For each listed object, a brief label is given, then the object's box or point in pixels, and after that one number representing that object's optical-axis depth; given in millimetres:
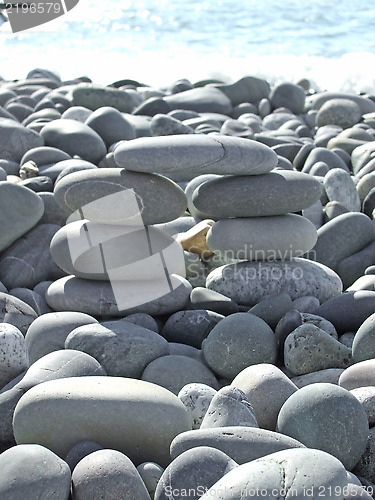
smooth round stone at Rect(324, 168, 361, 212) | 3857
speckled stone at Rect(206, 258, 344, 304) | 2953
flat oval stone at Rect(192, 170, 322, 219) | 2945
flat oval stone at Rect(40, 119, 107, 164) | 4430
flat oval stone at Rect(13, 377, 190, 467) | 1786
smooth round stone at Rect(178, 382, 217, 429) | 1978
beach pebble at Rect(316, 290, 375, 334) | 2633
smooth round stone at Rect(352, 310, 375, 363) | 2281
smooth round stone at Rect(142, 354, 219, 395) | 2223
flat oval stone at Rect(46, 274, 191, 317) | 2797
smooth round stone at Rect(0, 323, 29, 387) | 2156
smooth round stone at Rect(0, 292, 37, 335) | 2631
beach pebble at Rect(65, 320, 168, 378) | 2297
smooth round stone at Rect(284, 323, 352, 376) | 2332
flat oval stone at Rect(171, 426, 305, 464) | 1617
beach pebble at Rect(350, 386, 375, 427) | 1876
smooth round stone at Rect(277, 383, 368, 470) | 1736
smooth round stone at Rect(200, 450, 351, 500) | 1358
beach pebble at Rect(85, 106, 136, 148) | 4879
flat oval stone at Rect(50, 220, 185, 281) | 2840
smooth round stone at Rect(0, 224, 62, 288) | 3092
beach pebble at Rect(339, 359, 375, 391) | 2061
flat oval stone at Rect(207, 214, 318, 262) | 2971
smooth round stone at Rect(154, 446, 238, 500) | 1490
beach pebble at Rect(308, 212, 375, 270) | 3314
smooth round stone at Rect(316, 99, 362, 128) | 6215
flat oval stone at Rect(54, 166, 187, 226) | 2830
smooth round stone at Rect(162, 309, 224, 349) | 2672
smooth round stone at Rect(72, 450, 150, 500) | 1528
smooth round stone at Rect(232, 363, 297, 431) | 1969
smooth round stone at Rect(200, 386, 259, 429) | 1800
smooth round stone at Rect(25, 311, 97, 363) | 2418
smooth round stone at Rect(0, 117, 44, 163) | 4426
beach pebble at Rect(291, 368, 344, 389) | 2236
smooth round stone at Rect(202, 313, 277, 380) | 2332
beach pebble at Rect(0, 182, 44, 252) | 3117
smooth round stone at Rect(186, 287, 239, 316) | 2855
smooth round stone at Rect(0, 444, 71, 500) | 1499
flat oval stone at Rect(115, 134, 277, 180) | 2703
